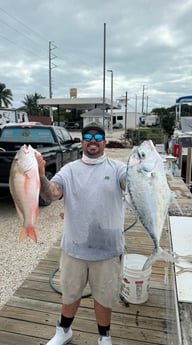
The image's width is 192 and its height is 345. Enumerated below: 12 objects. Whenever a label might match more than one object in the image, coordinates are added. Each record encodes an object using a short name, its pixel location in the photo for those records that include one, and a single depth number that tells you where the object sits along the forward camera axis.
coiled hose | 2.99
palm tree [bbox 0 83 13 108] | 64.88
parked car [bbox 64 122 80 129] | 45.19
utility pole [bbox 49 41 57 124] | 40.03
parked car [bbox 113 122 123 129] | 54.66
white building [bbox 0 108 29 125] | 24.20
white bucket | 2.73
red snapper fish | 1.51
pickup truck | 6.98
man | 2.01
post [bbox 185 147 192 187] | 8.13
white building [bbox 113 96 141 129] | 56.41
